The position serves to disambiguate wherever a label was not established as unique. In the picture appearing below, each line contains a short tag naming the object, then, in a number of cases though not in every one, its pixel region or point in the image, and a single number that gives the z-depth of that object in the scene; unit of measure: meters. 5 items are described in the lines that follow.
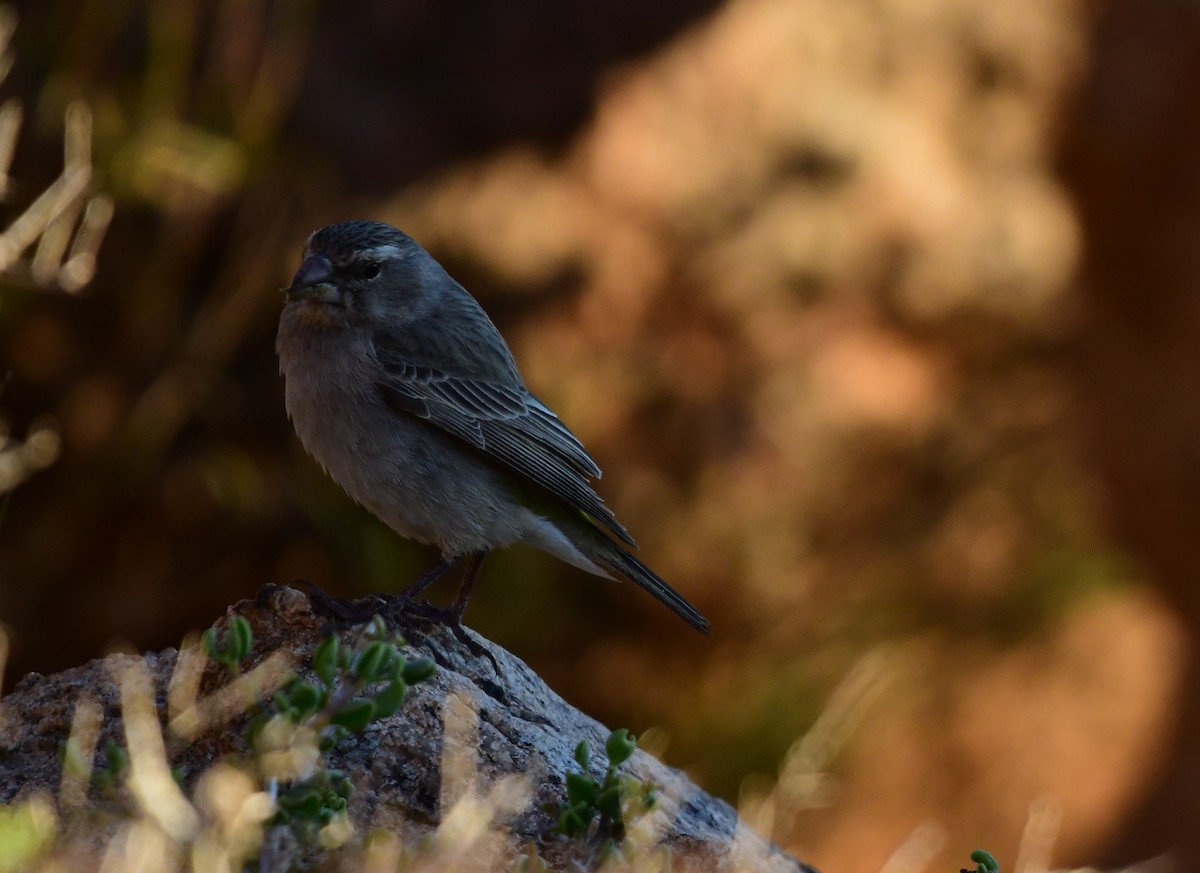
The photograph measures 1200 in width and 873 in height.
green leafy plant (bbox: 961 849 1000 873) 5.95
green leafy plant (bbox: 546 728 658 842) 5.73
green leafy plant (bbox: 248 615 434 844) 4.78
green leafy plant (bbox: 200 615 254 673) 5.02
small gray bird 8.58
